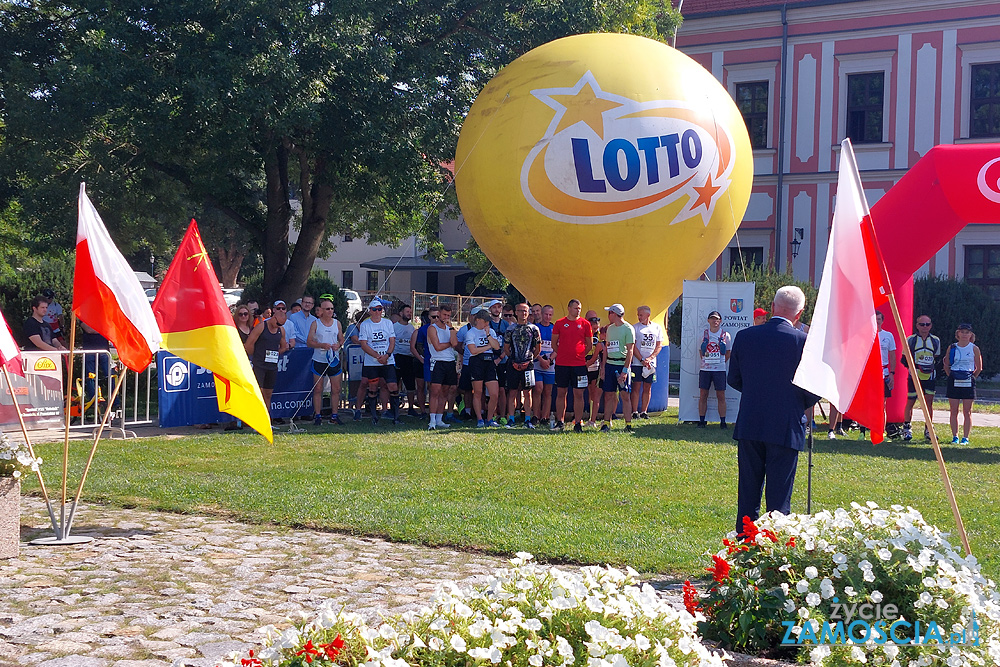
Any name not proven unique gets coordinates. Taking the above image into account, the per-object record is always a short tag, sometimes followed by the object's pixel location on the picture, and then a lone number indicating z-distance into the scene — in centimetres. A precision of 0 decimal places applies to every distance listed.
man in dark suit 657
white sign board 1519
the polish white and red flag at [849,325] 542
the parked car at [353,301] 4189
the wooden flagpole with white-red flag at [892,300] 502
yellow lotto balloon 1470
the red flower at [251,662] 288
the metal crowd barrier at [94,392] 1381
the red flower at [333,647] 301
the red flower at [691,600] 450
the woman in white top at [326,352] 1494
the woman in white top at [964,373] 1372
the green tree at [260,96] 1612
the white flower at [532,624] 307
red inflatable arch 1146
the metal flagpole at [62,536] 735
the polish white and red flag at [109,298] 773
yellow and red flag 787
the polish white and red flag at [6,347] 767
